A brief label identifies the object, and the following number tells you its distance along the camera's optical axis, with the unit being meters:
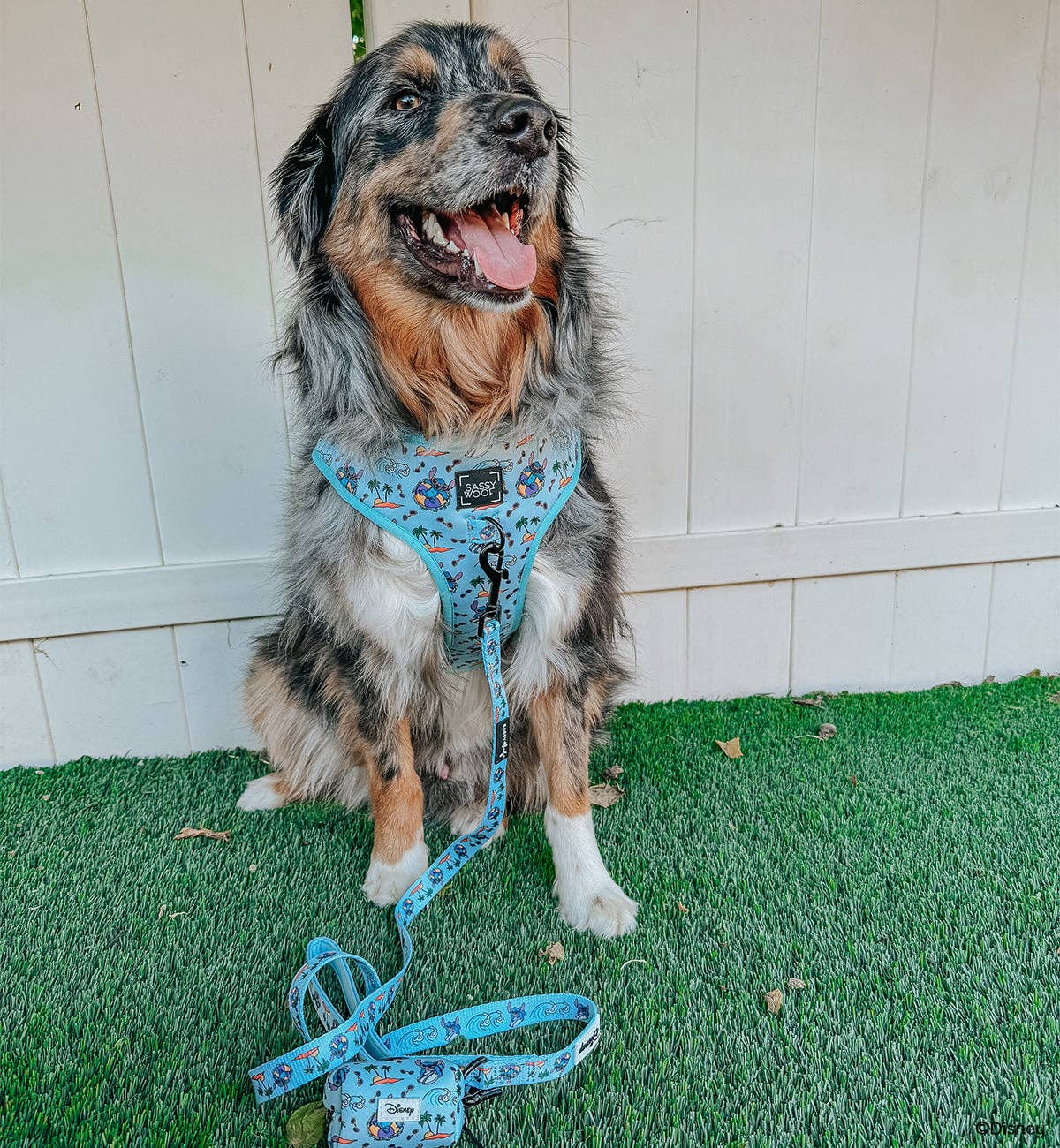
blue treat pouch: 1.13
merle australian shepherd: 1.47
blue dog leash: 1.19
